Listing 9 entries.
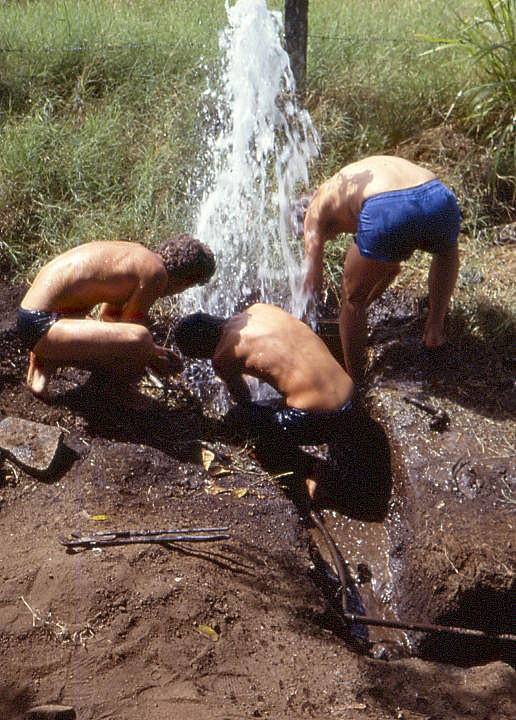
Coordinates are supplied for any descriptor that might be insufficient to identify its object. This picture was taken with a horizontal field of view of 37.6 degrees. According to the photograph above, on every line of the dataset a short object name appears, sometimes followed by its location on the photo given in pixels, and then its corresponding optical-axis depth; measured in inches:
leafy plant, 217.0
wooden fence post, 220.4
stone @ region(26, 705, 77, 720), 90.9
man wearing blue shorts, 144.6
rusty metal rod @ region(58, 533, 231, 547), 117.6
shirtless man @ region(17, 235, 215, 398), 145.6
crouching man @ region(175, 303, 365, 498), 148.9
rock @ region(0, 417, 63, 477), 135.7
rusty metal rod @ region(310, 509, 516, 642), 127.1
